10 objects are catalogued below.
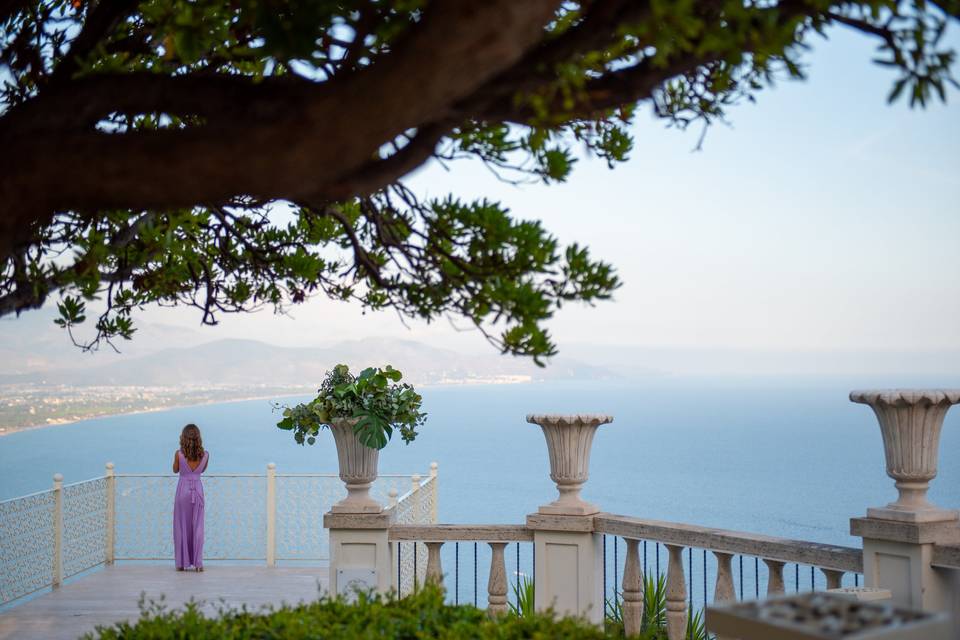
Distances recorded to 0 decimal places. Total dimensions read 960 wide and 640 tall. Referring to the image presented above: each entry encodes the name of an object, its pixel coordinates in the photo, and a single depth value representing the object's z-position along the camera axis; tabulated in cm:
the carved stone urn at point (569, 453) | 556
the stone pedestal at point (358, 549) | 600
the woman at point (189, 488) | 1038
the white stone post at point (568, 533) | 558
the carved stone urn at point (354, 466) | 600
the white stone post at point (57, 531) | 977
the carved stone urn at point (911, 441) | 436
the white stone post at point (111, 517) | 1105
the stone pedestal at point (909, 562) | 439
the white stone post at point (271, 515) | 1096
